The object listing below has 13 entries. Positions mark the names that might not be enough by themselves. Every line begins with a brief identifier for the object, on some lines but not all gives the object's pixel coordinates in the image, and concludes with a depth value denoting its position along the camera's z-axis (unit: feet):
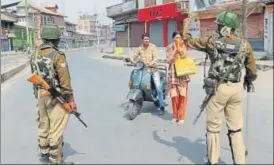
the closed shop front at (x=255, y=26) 40.36
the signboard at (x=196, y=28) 54.25
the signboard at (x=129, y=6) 82.93
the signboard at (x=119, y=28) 93.70
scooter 14.29
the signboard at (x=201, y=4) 49.56
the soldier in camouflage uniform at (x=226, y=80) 7.92
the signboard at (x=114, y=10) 94.07
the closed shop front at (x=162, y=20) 63.93
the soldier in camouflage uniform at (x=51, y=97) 8.53
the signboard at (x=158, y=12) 64.25
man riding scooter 14.65
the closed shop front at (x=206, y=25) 51.39
